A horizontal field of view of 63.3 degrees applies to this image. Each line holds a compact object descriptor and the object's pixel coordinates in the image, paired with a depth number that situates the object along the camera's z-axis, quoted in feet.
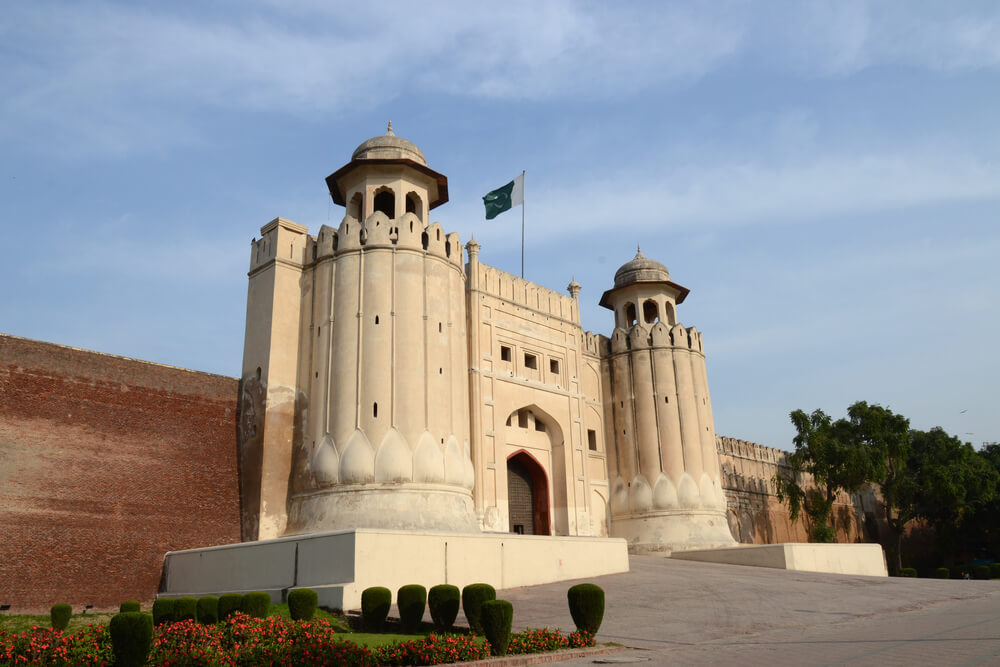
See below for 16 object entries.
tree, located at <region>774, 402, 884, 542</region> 118.52
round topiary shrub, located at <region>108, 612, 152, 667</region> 32.40
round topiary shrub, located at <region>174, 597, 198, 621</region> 45.16
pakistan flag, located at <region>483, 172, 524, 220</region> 99.45
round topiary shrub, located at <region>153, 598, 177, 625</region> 45.75
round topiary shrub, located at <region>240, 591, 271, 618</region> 45.11
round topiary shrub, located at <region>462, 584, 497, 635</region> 39.45
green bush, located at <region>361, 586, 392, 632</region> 45.85
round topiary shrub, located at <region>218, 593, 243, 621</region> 45.60
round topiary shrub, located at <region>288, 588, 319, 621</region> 46.24
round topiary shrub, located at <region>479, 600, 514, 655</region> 35.58
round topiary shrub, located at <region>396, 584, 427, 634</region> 44.11
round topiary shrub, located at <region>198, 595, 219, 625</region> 46.21
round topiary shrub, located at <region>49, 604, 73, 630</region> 51.19
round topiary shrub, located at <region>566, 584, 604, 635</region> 38.65
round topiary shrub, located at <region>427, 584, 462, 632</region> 42.70
